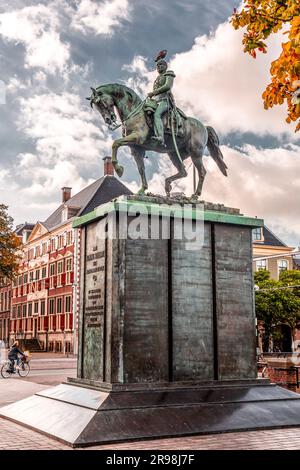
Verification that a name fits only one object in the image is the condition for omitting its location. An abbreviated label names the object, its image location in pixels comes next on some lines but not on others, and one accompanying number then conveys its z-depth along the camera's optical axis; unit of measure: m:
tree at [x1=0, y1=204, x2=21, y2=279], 40.53
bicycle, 23.10
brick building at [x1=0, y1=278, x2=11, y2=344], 75.19
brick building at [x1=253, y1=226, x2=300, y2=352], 52.77
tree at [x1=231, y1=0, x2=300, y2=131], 4.77
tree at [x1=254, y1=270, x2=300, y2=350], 45.88
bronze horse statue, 10.65
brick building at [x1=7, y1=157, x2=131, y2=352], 52.56
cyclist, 23.41
